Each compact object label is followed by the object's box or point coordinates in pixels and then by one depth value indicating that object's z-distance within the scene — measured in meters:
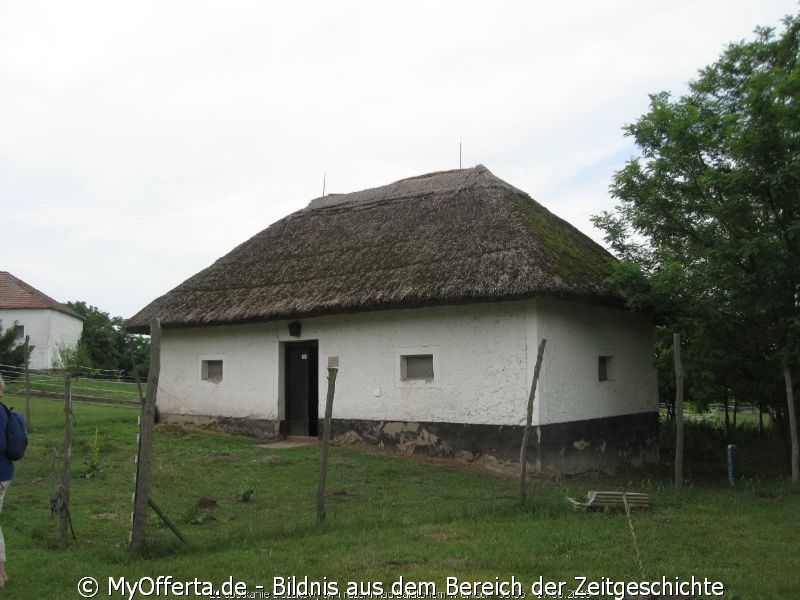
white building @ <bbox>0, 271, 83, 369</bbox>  33.94
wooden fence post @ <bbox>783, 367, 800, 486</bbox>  9.61
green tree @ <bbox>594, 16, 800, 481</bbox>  10.12
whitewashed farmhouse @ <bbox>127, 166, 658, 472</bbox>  11.26
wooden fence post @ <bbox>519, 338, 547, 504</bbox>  7.73
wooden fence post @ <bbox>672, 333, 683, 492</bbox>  8.71
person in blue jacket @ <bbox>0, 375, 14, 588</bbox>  5.40
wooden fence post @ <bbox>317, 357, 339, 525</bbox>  7.05
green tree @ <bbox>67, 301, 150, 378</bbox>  37.44
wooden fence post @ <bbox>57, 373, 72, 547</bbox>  6.30
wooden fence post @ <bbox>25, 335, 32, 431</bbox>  13.68
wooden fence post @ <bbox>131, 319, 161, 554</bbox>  6.07
